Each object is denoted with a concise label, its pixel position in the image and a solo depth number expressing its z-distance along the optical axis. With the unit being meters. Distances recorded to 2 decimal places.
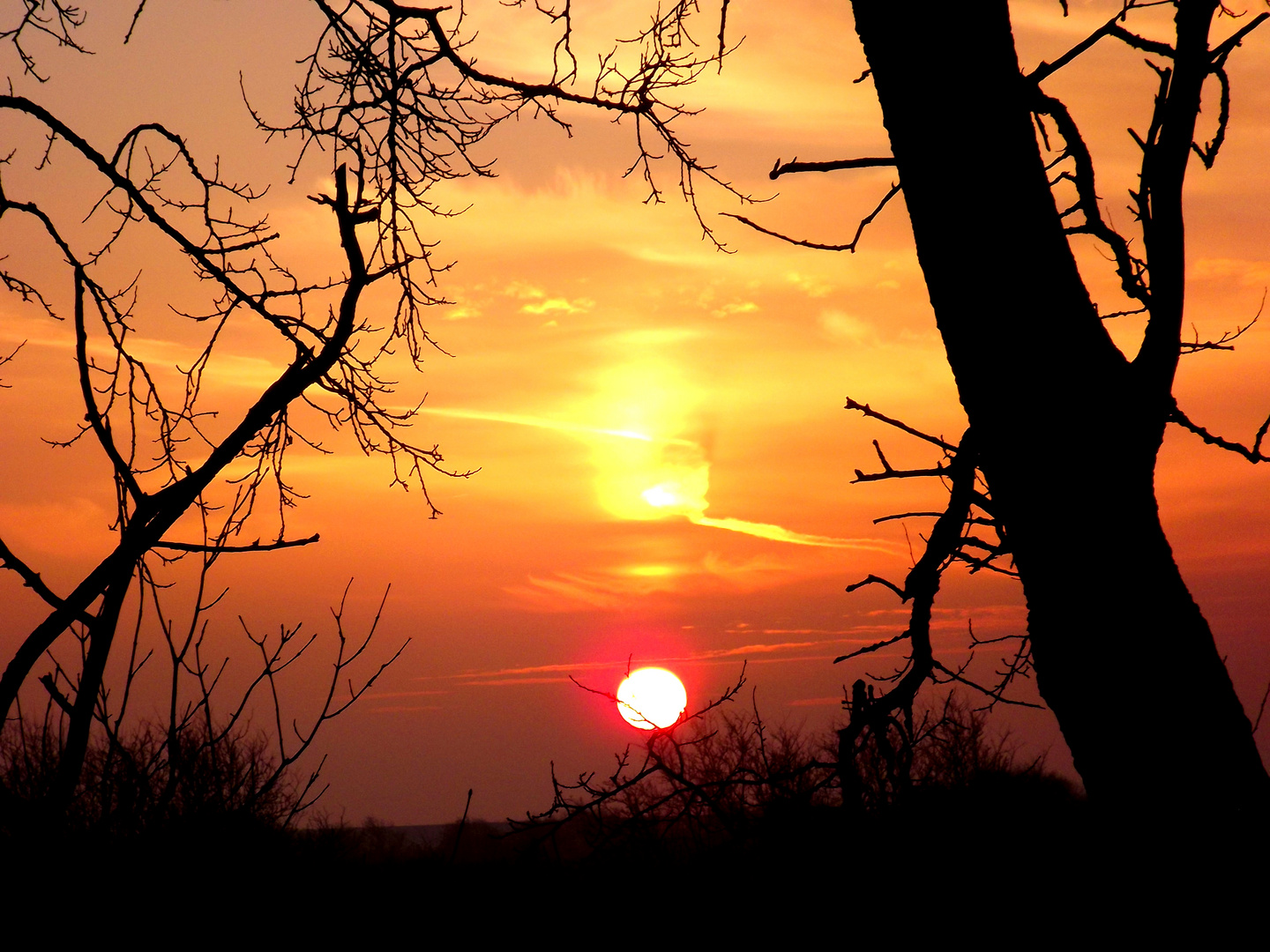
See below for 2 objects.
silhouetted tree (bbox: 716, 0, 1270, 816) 8.44
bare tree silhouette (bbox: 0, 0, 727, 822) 7.74
